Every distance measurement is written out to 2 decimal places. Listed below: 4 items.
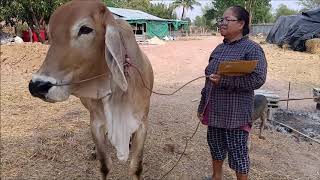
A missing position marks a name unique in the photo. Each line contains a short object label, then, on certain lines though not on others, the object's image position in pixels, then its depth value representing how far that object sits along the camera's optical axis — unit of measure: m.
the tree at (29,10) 10.30
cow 1.47
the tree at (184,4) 37.46
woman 1.74
